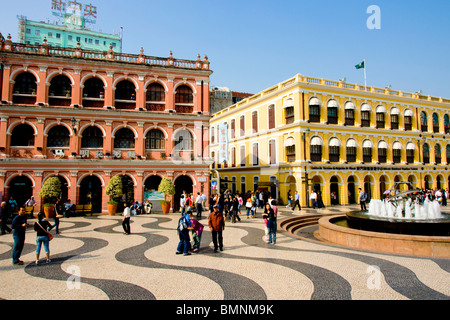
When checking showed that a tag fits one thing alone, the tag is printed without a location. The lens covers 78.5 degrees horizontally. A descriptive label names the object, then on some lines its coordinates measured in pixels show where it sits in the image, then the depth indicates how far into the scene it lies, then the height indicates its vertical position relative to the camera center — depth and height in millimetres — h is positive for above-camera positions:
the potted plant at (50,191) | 19397 -1082
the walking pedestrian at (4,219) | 14045 -2183
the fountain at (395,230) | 9836 -2368
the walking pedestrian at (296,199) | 23795 -2188
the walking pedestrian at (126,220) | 13438 -2174
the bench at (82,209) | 21547 -2594
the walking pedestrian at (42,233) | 8711 -1815
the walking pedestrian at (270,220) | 11302 -1888
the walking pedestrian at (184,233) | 9672 -2050
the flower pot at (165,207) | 22734 -2616
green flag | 30798 +12064
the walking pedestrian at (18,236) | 8650 -1896
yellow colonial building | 29344 +4037
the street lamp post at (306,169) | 26609 +532
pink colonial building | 21969 +4602
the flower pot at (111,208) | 21688 -2592
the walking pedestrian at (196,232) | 9852 -2104
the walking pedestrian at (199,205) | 18875 -2063
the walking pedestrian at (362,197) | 21641 -1833
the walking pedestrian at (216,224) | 10188 -1820
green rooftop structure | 68312 +37175
